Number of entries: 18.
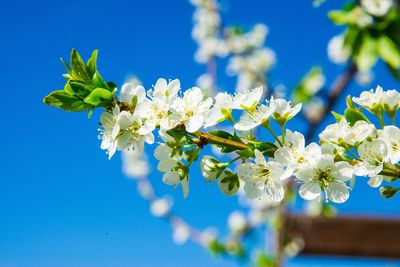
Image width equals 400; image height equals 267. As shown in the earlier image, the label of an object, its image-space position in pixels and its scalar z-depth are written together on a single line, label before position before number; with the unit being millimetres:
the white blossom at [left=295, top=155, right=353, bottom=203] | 397
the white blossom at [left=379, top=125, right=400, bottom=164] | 399
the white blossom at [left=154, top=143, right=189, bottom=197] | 426
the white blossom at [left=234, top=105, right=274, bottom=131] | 415
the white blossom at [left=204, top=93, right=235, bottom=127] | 416
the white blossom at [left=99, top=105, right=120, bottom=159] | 413
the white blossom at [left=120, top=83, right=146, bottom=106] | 412
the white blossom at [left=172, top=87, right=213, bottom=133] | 406
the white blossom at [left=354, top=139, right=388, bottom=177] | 389
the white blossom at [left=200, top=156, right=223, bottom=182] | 425
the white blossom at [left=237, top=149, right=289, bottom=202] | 406
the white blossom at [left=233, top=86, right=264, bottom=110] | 427
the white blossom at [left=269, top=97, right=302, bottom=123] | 426
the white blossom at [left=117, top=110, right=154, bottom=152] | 409
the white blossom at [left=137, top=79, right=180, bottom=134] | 406
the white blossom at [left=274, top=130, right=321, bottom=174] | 397
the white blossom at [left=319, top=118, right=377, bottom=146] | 398
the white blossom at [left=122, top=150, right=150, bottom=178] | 3863
